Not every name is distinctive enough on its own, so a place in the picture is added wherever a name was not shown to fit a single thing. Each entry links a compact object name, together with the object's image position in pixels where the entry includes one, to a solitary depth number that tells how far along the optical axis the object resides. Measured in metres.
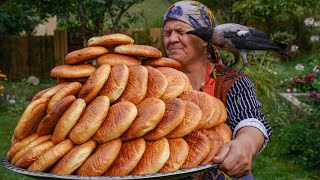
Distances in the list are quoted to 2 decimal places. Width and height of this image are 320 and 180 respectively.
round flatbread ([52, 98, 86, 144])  1.95
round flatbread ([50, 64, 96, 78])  2.15
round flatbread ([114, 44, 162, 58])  2.22
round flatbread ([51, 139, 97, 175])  1.88
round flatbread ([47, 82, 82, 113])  2.05
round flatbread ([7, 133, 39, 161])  2.08
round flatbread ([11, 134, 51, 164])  2.02
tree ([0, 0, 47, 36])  14.39
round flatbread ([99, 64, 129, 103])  2.06
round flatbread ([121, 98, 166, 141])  1.96
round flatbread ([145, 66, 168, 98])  2.13
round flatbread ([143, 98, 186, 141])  2.01
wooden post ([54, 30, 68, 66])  17.14
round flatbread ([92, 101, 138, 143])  1.94
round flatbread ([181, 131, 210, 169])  2.01
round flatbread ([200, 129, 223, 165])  2.06
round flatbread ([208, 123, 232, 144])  2.24
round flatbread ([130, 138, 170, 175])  1.91
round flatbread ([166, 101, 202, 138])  2.06
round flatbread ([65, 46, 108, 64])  2.18
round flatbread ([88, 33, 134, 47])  2.24
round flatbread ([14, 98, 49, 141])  2.09
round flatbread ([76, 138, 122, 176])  1.88
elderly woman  2.43
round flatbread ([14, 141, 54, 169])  1.97
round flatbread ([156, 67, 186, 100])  2.19
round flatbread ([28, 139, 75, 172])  1.92
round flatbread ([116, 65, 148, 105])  2.09
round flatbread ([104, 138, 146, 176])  1.90
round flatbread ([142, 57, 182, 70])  2.34
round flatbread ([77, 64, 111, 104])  2.05
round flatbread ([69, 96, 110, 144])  1.93
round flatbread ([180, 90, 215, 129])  2.18
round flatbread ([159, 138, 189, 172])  1.96
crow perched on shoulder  2.58
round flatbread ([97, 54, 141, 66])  2.21
